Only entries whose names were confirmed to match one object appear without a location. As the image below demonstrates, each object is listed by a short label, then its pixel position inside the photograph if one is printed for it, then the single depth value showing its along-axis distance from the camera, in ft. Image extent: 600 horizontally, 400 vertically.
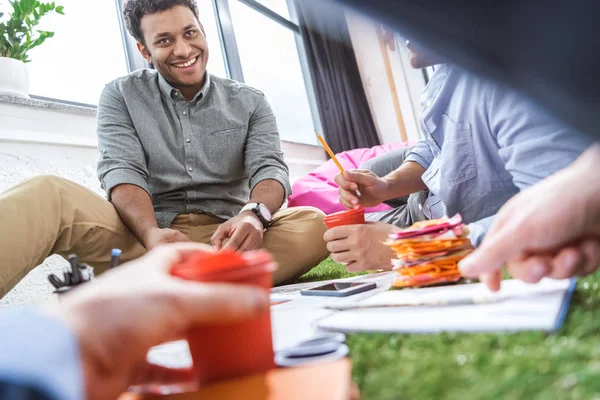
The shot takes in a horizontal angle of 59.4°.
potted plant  6.01
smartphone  3.56
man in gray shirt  5.37
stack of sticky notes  3.22
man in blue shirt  3.31
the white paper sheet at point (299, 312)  2.46
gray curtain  14.06
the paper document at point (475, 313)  1.94
